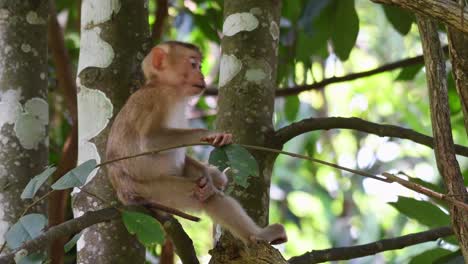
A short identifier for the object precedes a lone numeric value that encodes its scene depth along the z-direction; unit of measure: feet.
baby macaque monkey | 23.31
